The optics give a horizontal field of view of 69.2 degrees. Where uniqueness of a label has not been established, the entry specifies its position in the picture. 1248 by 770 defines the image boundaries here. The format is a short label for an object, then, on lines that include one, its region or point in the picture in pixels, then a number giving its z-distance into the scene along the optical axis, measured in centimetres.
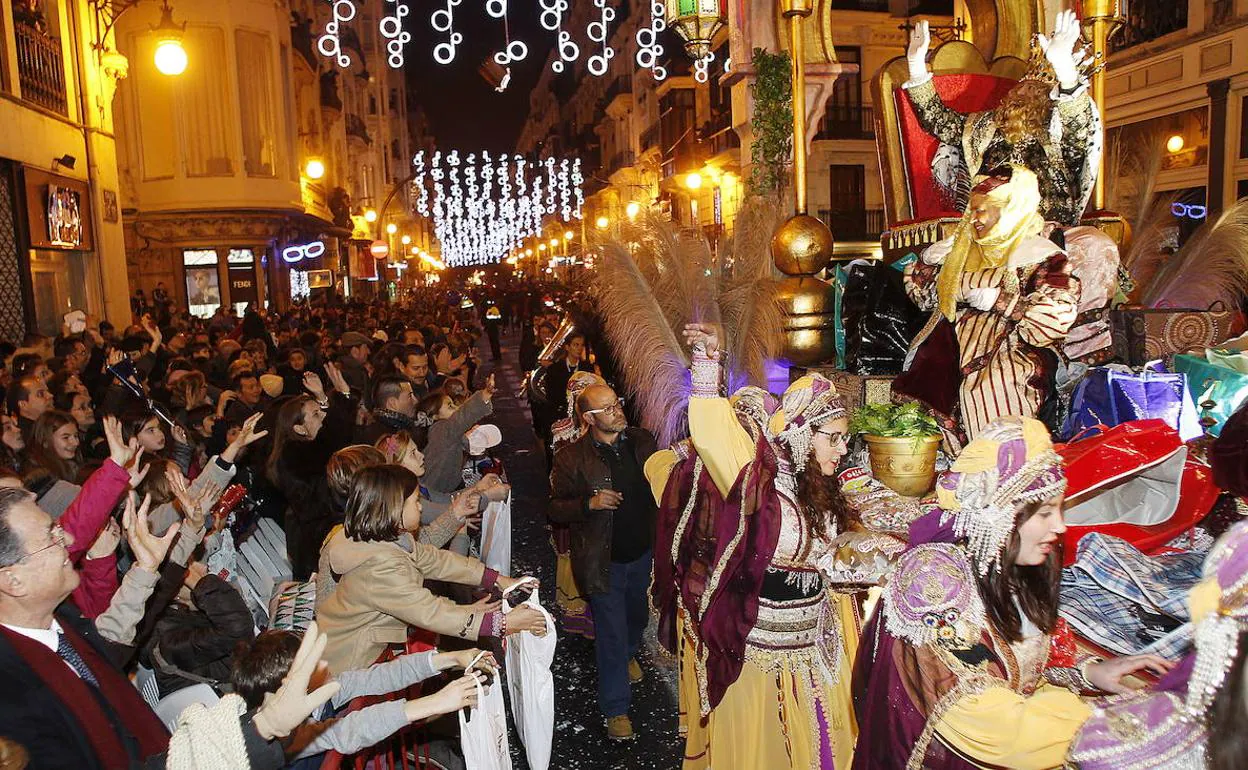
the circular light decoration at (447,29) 1303
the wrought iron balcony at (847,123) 2934
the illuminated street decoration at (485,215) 5225
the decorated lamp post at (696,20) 676
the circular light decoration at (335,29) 1324
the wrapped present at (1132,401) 414
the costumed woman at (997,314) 398
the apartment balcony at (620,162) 5622
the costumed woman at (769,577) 338
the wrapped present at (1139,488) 313
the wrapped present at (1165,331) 483
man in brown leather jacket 491
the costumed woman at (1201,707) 155
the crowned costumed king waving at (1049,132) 495
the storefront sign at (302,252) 2588
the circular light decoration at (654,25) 817
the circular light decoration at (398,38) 1358
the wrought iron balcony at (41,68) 1287
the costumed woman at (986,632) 224
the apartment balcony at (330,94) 3631
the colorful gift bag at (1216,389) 404
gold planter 388
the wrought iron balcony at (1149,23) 1589
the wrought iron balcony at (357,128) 4550
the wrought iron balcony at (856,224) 2995
